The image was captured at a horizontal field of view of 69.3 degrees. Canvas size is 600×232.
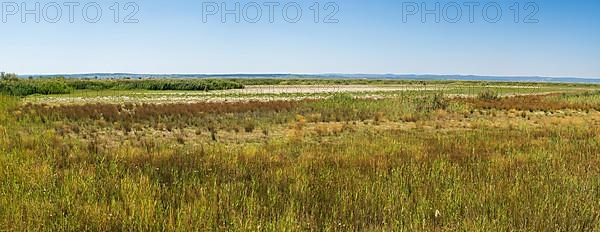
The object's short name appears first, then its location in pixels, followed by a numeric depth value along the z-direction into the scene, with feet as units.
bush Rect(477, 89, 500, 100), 116.29
